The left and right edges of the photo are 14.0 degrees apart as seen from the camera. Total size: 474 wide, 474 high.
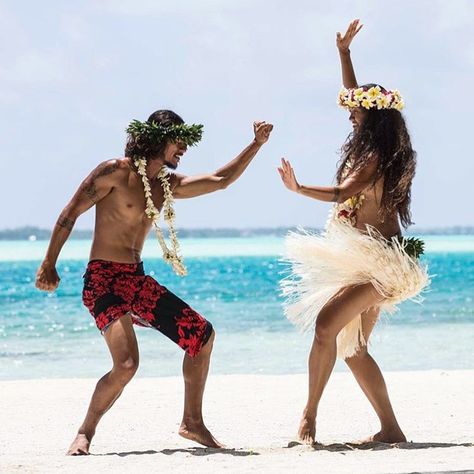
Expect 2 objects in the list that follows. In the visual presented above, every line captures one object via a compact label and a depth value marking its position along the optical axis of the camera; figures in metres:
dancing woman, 9.34
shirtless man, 9.13
